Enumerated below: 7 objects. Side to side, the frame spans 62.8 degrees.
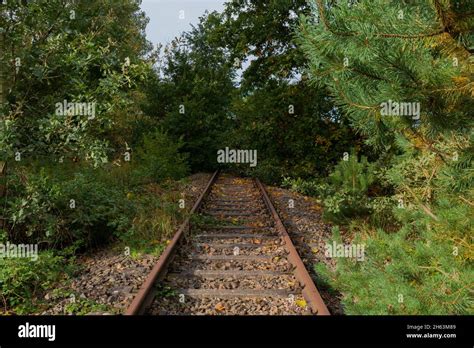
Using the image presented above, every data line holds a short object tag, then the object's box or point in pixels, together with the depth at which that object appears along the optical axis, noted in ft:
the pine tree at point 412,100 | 6.68
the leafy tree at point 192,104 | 66.27
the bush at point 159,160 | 40.16
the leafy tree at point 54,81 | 16.25
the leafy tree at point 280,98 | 46.76
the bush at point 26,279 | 14.29
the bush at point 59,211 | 17.54
